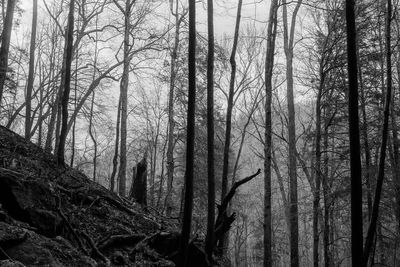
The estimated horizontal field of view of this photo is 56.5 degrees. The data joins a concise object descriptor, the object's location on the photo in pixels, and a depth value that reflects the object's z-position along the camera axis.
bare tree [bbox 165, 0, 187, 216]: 16.22
